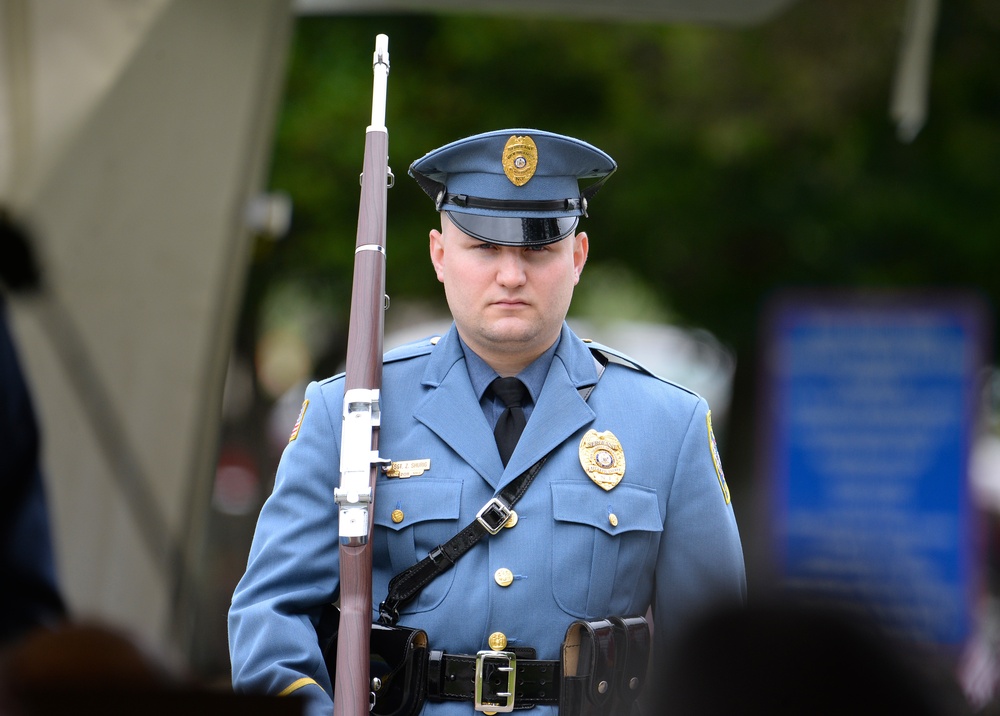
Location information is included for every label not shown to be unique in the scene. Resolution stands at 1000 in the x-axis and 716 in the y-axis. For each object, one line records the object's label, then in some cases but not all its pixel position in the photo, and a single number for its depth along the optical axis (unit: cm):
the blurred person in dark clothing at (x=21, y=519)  850
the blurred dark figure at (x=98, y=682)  762
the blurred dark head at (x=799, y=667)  781
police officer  921
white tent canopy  1067
